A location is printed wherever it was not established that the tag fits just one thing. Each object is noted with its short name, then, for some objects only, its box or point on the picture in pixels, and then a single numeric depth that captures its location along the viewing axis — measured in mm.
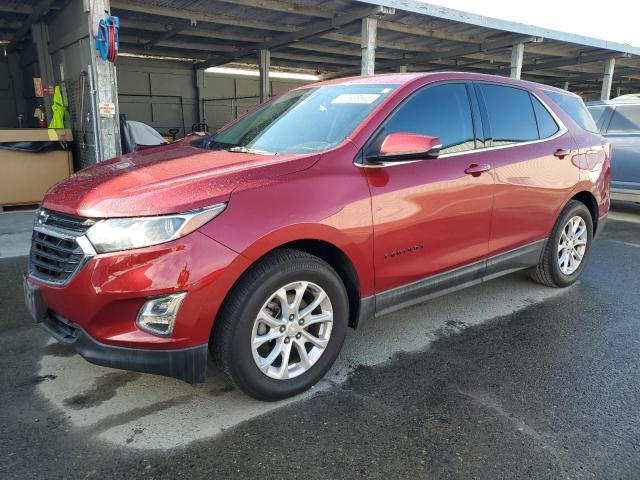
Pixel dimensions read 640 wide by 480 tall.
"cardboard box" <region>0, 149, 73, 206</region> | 7973
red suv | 2342
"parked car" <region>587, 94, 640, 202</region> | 8156
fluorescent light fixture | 21047
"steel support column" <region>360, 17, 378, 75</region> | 9973
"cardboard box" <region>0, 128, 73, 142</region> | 7918
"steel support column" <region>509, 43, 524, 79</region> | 12586
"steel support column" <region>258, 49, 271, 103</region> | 15023
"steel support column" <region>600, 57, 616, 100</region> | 15273
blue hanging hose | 6848
